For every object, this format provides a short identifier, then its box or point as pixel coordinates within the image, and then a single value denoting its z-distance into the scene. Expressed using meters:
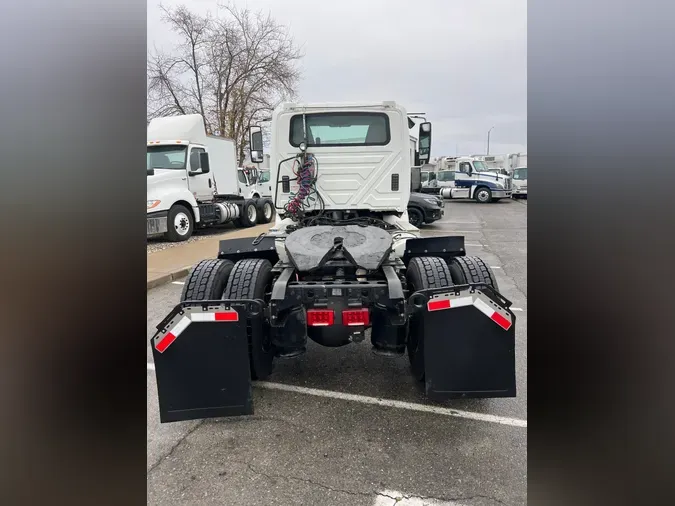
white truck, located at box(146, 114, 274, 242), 11.00
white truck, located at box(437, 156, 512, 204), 25.16
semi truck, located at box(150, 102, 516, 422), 2.66
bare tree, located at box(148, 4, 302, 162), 22.45
